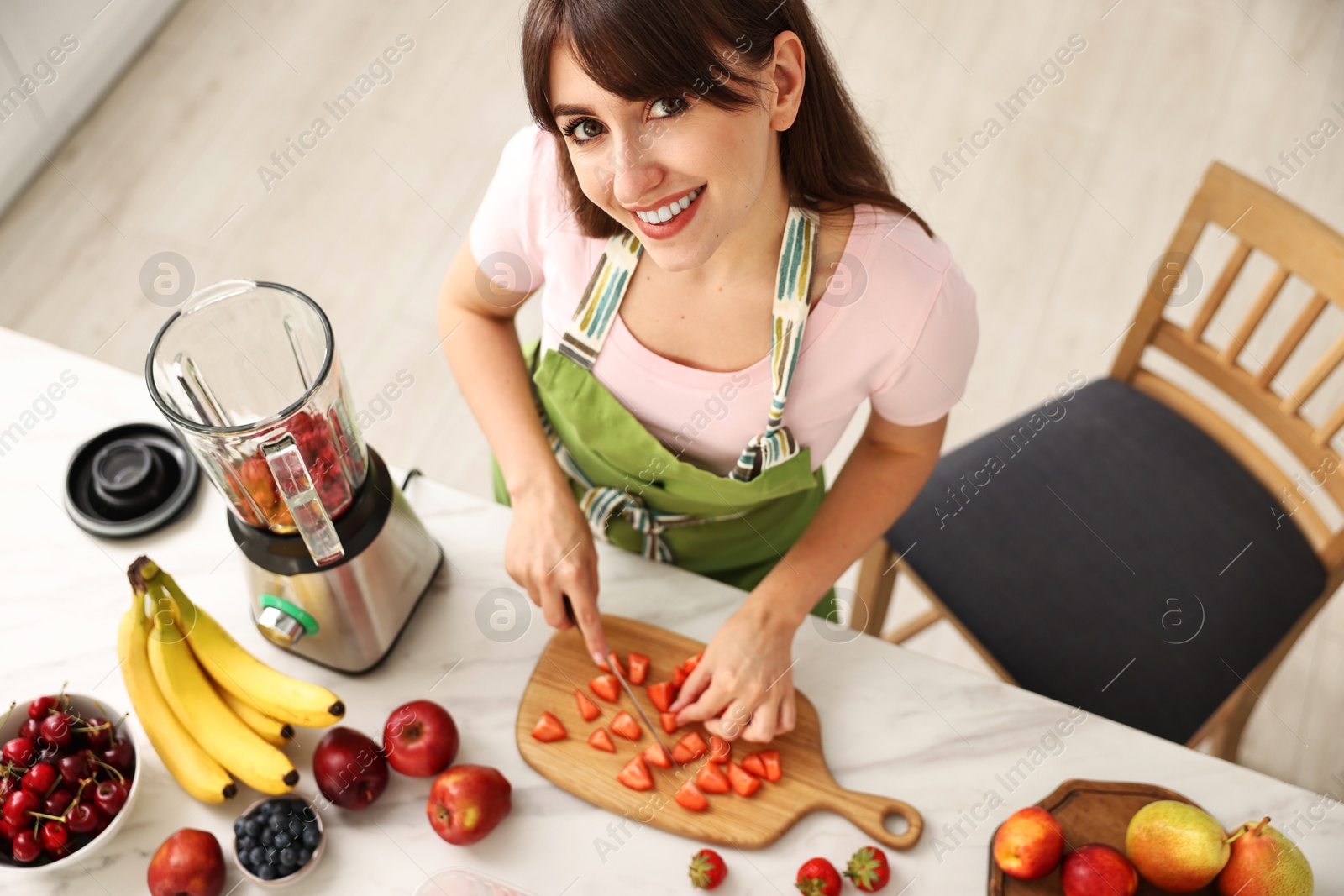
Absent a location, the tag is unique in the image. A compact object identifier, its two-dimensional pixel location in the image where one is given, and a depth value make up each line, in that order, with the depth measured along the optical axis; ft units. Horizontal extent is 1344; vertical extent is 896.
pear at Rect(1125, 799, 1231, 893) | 3.40
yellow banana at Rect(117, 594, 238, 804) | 3.66
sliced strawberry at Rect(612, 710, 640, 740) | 3.89
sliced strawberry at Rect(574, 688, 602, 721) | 3.92
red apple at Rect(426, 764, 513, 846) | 3.59
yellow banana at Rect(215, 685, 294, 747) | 3.80
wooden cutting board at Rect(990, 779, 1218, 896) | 3.66
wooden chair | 4.92
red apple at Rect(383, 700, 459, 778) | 3.75
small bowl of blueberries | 3.57
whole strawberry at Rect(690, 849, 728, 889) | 3.59
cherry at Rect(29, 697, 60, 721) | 3.64
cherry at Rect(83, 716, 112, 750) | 3.62
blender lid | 4.30
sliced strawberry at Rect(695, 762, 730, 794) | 3.78
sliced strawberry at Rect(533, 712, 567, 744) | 3.87
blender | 3.43
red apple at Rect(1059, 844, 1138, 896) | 3.43
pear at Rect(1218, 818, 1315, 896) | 3.34
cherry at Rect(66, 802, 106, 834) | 3.51
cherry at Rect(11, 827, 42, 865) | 3.43
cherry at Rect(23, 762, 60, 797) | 3.47
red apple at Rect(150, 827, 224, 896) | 3.49
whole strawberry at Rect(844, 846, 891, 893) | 3.59
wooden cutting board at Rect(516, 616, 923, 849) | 3.71
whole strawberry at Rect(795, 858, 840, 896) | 3.56
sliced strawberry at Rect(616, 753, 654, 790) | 3.77
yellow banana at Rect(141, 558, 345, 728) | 3.67
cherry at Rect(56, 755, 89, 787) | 3.54
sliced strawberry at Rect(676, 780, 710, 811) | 3.73
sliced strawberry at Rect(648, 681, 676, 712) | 3.94
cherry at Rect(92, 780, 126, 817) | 3.56
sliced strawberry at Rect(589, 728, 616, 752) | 3.85
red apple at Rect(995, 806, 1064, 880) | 3.51
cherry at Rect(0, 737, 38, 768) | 3.54
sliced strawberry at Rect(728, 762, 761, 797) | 3.76
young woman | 3.23
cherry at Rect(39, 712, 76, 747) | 3.57
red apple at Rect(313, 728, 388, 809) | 3.64
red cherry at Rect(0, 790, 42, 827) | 3.43
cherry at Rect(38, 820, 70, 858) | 3.46
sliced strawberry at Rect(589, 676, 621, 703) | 3.96
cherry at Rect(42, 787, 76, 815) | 3.50
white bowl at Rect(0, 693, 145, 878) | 3.47
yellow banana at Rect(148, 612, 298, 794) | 3.67
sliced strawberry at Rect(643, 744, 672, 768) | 3.81
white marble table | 3.68
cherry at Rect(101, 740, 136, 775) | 3.64
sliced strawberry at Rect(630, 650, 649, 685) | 4.00
